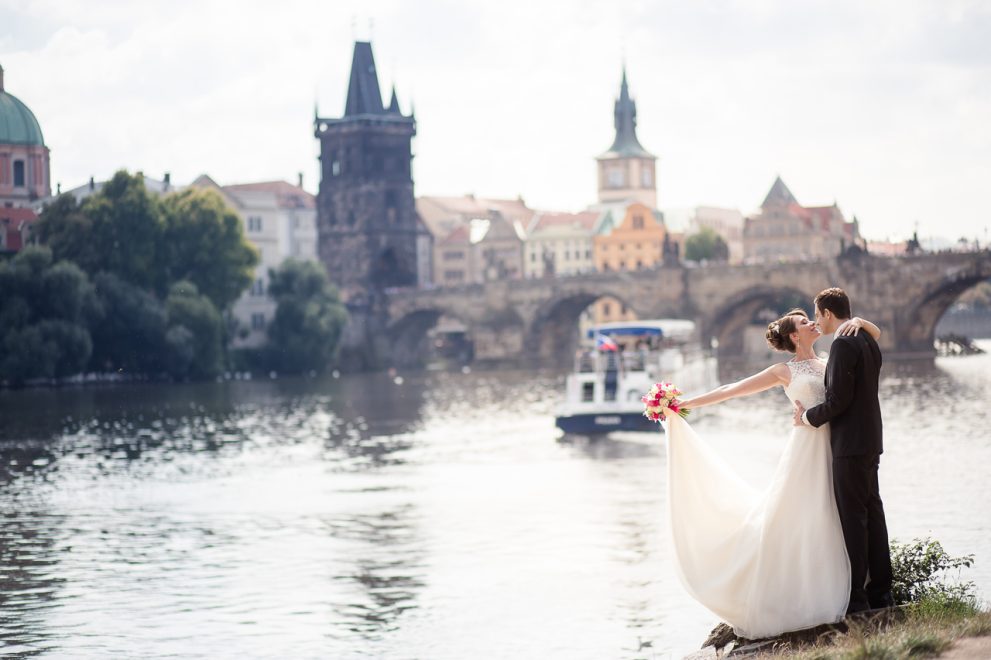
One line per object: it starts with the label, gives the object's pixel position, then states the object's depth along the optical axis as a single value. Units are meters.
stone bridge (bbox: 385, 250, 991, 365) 95.12
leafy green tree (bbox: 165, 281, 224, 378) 79.12
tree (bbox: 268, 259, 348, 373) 94.88
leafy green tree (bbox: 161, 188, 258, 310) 82.81
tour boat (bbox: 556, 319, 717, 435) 47.22
